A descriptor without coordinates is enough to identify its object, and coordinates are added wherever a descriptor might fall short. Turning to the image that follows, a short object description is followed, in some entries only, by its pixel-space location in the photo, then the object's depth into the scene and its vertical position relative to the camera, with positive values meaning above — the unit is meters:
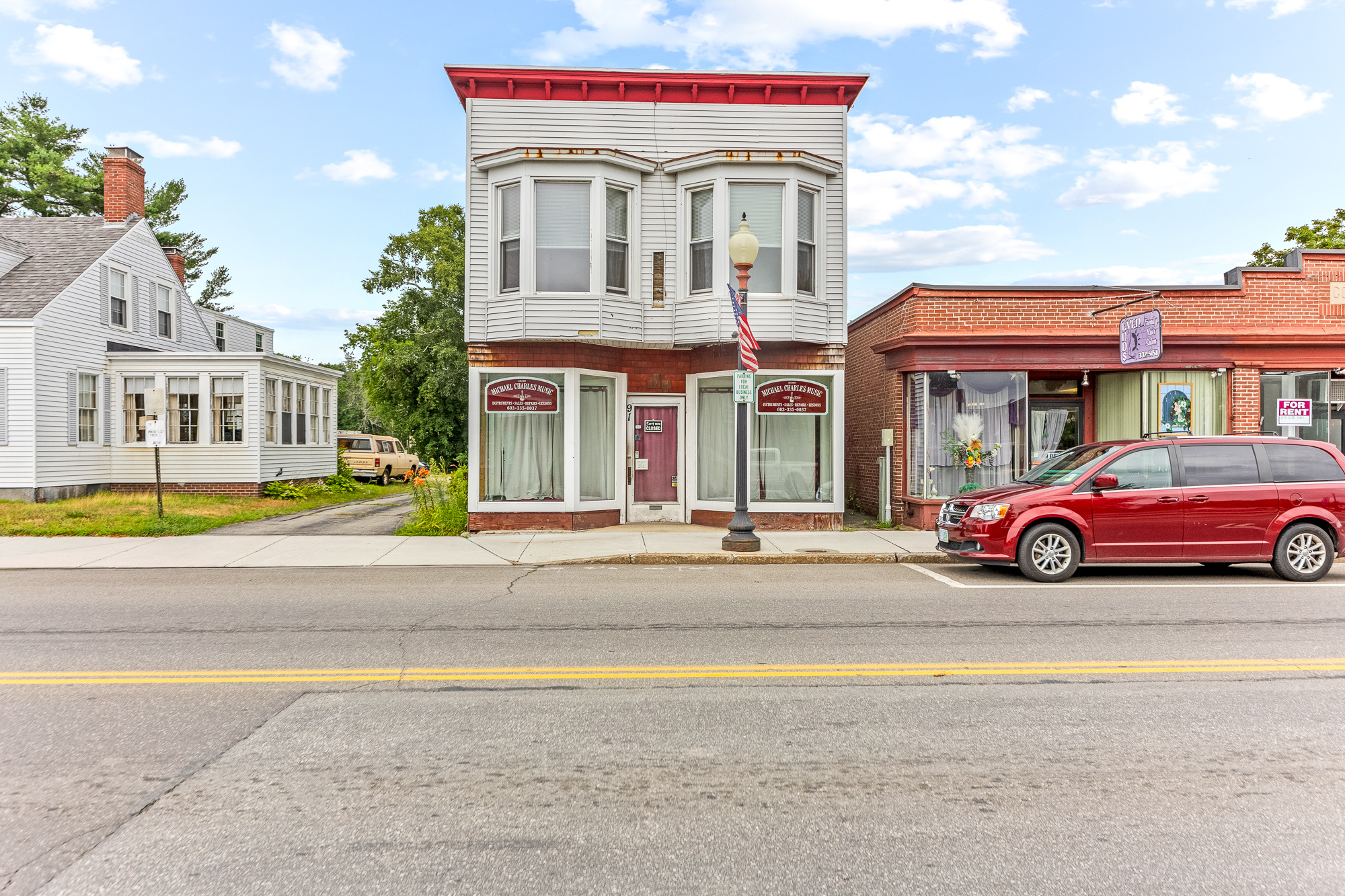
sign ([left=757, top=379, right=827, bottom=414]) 15.33 +0.91
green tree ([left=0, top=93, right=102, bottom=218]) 37.88 +12.61
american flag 12.88 +1.64
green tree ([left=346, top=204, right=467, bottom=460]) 31.64 +4.05
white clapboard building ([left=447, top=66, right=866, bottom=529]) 14.81 +2.96
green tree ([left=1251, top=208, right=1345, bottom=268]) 32.03 +8.12
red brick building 15.08 +1.63
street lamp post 12.59 -0.15
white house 19.73 +1.77
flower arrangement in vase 15.32 +0.04
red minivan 10.22 -0.81
